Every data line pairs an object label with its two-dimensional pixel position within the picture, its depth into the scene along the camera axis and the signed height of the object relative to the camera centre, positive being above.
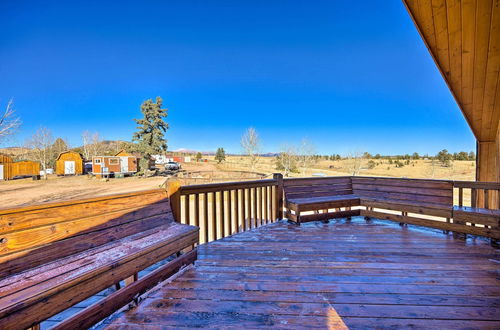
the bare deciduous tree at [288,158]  27.00 +0.26
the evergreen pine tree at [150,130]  23.70 +3.42
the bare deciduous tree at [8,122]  13.66 +2.56
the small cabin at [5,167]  23.79 -0.54
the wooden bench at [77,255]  1.13 -0.66
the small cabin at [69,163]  27.83 -0.18
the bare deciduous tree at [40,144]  29.98 +2.51
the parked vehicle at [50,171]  29.86 -1.24
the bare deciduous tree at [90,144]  36.22 +2.92
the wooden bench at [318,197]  3.99 -0.73
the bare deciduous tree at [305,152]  27.72 +1.00
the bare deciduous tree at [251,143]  28.78 +2.29
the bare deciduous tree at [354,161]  24.73 -0.17
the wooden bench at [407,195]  3.53 -0.65
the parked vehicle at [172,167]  30.91 -0.85
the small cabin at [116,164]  24.67 -0.31
